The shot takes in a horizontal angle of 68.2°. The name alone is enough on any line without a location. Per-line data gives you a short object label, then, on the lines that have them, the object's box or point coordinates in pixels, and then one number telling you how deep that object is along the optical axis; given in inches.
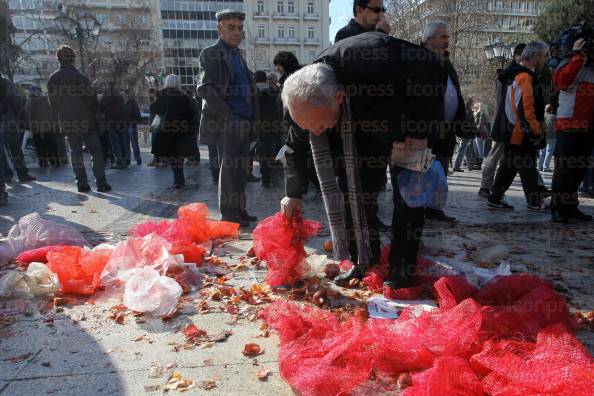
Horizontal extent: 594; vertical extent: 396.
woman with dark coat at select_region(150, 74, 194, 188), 296.4
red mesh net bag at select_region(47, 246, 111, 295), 123.7
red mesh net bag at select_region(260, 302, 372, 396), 75.3
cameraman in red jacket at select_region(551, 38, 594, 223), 181.9
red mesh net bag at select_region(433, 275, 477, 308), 102.3
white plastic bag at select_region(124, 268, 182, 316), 110.6
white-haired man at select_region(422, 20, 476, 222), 157.2
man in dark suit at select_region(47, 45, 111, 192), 263.4
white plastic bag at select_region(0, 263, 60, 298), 121.9
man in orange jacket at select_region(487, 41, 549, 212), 199.9
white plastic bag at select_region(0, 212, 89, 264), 155.9
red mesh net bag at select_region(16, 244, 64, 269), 145.5
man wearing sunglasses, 164.1
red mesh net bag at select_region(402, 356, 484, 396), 69.2
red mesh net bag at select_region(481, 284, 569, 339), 89.4
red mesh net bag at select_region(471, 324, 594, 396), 65.7
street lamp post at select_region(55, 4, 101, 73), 456.1
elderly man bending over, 96.1
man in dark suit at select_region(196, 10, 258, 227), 182.7
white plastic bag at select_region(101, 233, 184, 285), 130.3
